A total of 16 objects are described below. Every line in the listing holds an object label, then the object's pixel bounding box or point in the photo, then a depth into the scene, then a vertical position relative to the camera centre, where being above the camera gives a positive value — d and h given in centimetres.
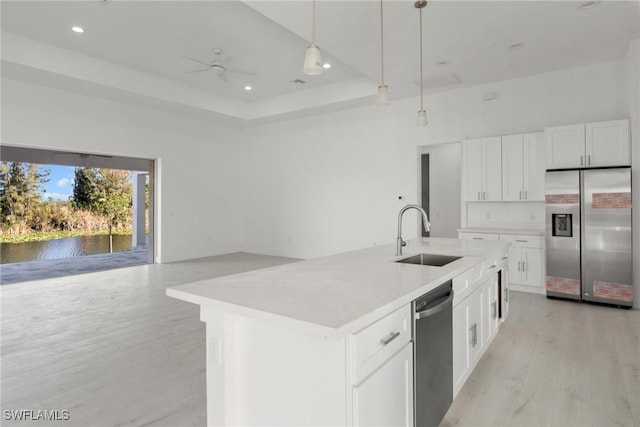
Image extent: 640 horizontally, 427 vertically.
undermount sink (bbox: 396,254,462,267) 257 -34
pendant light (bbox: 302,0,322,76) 221 +97
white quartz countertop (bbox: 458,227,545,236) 487 -23
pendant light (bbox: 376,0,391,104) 283 +97
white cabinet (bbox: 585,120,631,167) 428 +88
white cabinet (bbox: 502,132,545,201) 500 +69
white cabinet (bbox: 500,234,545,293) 484 -67
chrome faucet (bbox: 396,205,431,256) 250 -14
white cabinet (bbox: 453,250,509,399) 203 -67
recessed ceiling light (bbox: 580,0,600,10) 330 +200
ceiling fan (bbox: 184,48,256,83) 527 +239
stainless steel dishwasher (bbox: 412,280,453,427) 159 -68
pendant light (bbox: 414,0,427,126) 329 +99
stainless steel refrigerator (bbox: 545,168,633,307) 419 -26
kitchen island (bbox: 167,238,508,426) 119 -51
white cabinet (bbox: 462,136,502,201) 531 +72
